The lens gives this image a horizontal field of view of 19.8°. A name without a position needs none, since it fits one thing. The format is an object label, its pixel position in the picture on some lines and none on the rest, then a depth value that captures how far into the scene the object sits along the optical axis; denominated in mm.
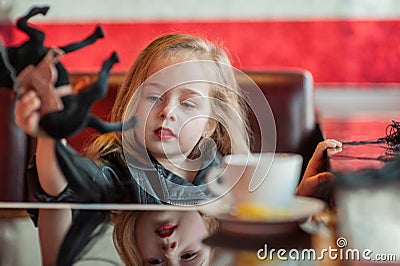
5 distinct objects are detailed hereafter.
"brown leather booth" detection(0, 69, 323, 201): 1540
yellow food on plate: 1429
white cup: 1461
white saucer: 1409
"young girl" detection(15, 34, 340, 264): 1527
